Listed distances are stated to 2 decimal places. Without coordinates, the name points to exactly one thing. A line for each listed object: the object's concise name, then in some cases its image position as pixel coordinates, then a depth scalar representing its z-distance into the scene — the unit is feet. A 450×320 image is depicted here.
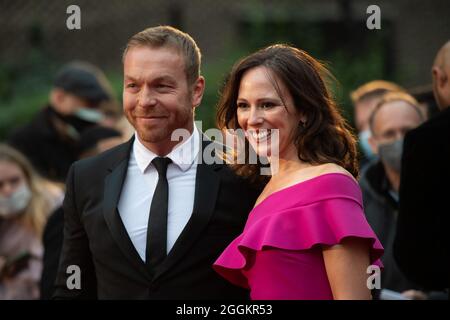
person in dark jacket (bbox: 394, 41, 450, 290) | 28.02
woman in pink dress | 22.07
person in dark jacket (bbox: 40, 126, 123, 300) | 32.89
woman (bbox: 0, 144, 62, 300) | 37.76
